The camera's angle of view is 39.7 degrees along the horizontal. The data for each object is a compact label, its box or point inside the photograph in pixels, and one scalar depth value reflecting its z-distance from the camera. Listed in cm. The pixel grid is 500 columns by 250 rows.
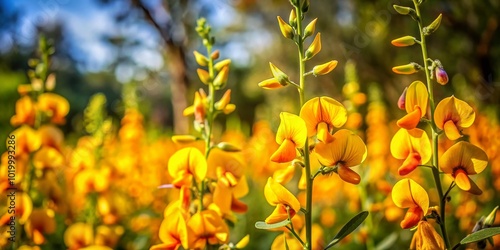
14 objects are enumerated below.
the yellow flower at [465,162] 44
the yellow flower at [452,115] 44
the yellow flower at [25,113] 66
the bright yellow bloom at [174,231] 49
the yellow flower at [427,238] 43
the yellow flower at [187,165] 51
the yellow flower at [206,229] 49
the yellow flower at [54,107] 67
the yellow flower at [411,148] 45
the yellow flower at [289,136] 45
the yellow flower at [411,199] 44
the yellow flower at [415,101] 43
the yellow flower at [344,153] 45
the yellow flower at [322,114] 45
